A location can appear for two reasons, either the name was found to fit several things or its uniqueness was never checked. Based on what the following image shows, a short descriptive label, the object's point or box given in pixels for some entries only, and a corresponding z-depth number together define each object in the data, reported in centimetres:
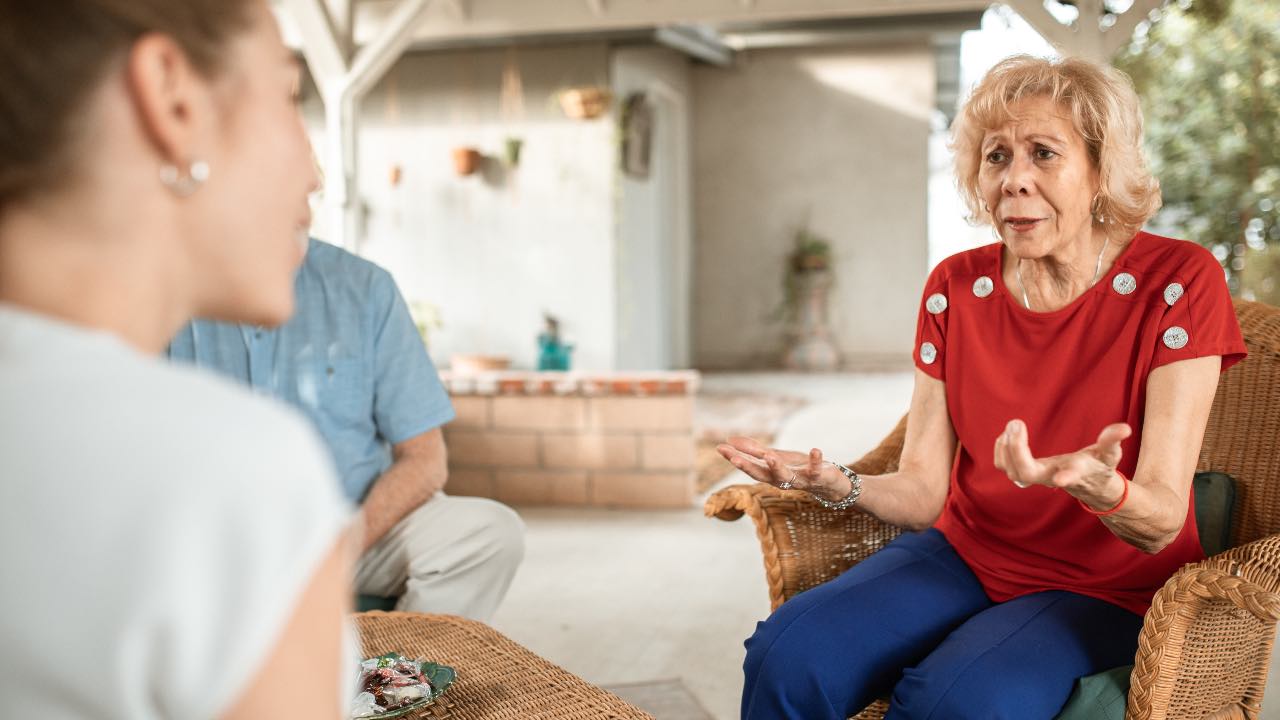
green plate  129
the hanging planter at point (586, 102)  768
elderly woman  141
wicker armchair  131
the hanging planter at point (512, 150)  786
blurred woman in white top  47
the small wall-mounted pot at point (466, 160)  786
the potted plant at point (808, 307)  1039
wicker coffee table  131
